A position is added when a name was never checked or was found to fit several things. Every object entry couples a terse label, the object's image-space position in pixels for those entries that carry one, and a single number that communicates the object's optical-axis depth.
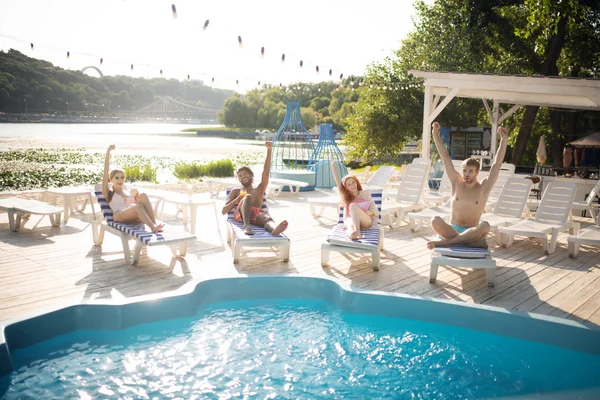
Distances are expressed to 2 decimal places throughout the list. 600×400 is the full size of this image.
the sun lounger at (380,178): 9.43
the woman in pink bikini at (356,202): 6.06
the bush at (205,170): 16.38
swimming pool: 3.60
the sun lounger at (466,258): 5.09
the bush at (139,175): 15.47
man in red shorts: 6.09
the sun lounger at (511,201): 7.39
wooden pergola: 9.26
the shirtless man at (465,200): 5.34
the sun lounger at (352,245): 5.55
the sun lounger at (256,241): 5.68
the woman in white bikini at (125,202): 5.82
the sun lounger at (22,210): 6.92
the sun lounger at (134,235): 5.53
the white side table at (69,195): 7.76
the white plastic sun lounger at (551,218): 6.61
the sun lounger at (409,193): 8.12
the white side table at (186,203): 7.21
